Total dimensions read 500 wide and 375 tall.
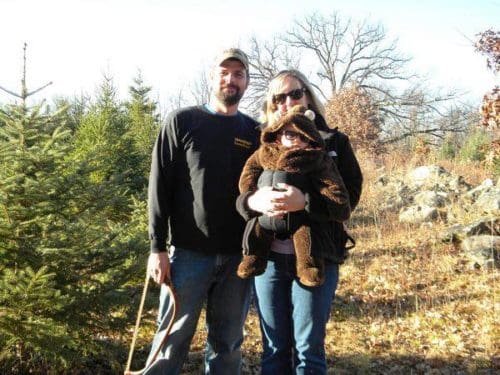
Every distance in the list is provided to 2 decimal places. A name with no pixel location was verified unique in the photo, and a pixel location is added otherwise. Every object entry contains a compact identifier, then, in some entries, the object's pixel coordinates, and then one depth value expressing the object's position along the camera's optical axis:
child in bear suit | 2.29
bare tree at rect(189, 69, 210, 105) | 34.78
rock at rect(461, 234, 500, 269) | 6.43
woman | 2.36
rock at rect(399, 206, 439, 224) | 8.89
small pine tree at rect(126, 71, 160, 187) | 8.49
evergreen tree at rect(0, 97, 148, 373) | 3.12
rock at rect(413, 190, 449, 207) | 9.49
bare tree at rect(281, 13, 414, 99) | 36.31
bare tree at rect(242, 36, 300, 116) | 31.83
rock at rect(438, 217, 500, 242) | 7.21
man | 2.68
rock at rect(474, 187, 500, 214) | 7.96
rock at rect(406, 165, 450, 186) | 11.67
